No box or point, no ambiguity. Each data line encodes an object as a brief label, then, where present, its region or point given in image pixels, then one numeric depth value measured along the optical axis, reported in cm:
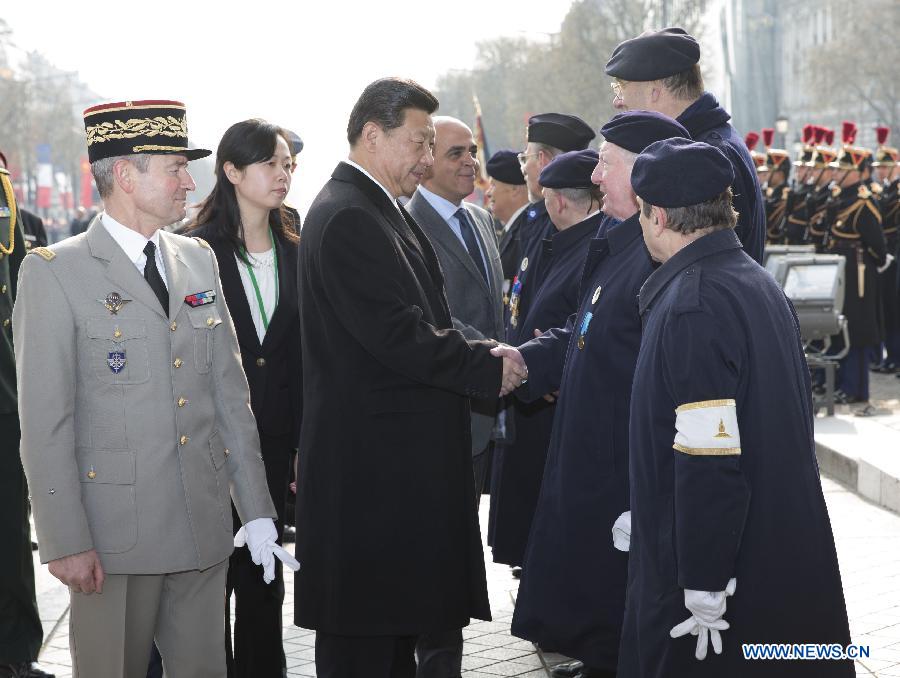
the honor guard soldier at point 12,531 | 509
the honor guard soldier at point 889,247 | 1508
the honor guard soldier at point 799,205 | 1554
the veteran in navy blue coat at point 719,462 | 324
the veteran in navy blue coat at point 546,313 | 556
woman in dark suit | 481
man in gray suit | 549
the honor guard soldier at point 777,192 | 1647
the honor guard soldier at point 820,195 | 1459
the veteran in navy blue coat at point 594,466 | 443
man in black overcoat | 396
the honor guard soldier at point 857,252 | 1222
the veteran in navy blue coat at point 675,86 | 475
